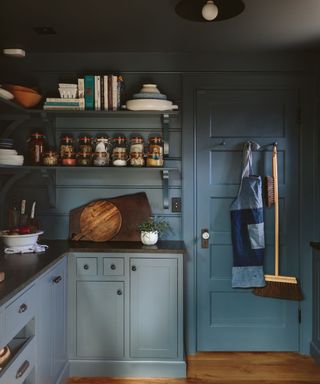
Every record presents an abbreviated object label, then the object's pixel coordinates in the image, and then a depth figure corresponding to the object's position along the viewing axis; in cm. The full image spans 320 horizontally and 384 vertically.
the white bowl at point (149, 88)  277
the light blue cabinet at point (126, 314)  261
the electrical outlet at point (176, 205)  300
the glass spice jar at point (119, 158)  278
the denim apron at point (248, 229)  289
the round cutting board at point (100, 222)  288
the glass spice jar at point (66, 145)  283
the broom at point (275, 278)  288
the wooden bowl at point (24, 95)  266
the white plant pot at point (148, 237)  273
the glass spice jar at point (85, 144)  283
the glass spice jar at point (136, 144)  282
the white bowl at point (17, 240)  238
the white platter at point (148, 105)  272
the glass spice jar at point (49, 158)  279
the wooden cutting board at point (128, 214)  294
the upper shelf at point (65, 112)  271
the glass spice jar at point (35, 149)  281
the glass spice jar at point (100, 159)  279
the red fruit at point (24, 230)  243
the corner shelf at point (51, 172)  273
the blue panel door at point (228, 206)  300
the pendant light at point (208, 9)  201
